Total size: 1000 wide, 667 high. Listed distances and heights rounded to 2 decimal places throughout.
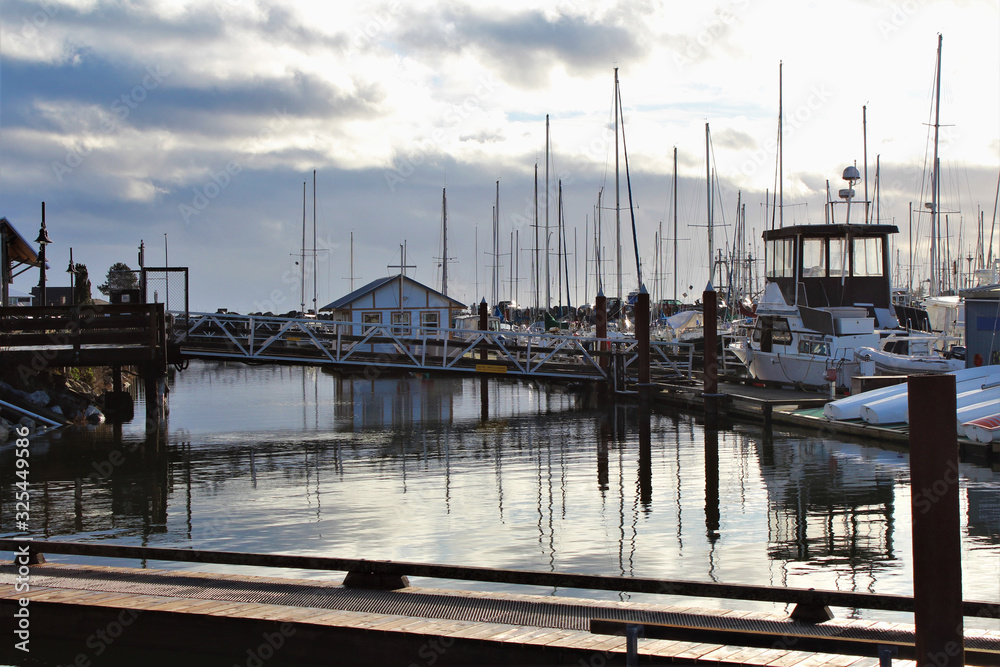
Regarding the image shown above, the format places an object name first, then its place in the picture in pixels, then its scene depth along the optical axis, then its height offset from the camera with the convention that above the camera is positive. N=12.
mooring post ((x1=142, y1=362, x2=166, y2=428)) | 24.94 -1.44
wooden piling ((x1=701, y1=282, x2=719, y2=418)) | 25.83 -0.60
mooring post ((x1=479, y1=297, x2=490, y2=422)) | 30.88 -1.96
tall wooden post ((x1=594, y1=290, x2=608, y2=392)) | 34.09 +0.83
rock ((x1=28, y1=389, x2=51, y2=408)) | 25.92 -1.61
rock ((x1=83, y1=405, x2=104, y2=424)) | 26.88 -2.20
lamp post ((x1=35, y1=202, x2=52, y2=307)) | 31.83 +3.65
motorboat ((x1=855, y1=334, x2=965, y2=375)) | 25.34 -0.52
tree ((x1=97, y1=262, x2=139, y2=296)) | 41.53 +3.08
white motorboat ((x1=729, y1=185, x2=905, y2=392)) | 29.03 +1.66
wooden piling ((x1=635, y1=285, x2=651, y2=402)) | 27.91 +0.00
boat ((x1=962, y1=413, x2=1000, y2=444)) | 17.58 -1.82
